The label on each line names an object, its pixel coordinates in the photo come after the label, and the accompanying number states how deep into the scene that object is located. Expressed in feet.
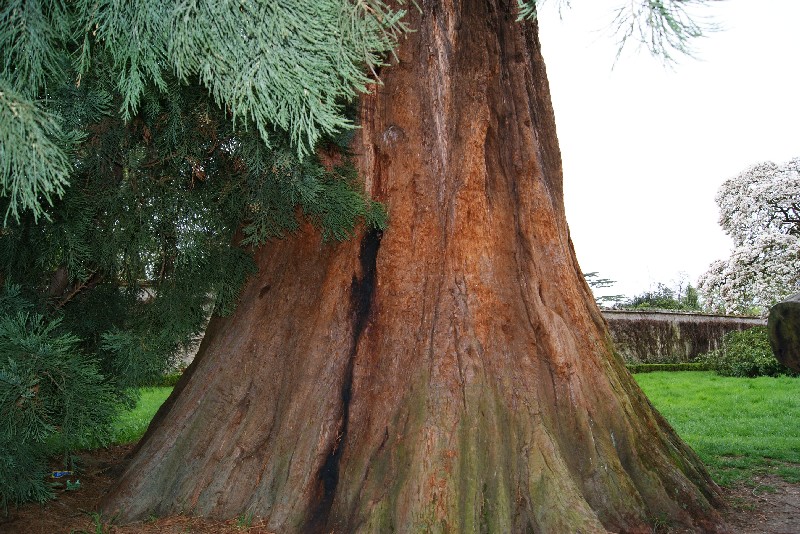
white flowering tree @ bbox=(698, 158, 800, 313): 62.85
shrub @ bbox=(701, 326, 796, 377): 49.80
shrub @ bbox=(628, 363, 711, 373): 59.71
